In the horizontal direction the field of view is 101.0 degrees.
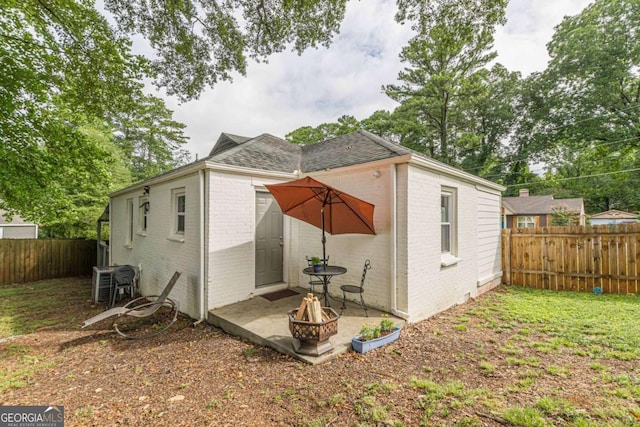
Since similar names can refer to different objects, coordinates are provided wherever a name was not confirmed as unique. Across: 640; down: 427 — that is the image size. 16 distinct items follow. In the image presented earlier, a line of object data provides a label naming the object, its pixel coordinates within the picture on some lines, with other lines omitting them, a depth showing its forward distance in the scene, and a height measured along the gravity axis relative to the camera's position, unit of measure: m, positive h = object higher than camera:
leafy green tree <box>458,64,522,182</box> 22.08 +8.40
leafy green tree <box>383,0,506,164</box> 18.88 +9.18
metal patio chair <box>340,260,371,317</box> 4.97 -1.32
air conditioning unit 7.19 -1.72
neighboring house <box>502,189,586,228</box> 21.91 +0.81
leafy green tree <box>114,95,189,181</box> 18.97 +6.23
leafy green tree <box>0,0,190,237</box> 6.32 +3.42
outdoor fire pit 3.52 -1.56
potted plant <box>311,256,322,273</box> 4.75 -0.81
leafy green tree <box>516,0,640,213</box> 17.53 +9.01
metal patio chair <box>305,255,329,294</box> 6.21 -1.45
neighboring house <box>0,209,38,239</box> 18.47 -0.53
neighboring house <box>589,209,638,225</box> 23.81 +0.05
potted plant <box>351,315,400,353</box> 3.73 -1.74
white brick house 4.95 -0.24
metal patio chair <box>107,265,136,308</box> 7.02 -1.65
